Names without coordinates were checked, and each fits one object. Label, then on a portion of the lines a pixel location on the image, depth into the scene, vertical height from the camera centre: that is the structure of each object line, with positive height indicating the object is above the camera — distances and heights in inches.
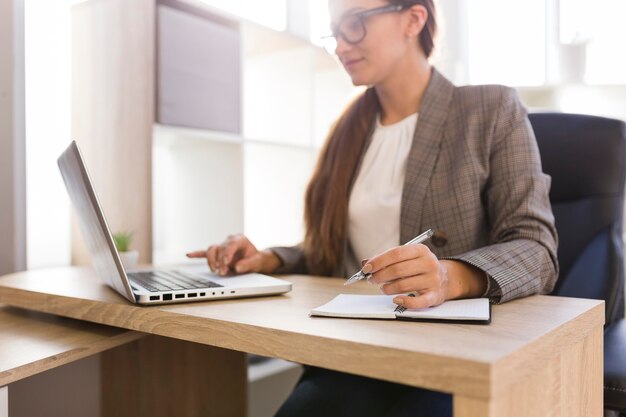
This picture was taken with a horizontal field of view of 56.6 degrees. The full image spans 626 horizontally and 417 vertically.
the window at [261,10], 71.7 +26.5
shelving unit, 71.7 +7.9
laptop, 29.0 -4.1
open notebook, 24.6 -4.4
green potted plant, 51.0 -3.4
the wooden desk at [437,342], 19.1 -5.0
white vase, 104.7 +27.3
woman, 30.9 +1.2
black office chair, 44.9 +0.9
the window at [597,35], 101.0 +31.2
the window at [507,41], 108.4 +33.5
